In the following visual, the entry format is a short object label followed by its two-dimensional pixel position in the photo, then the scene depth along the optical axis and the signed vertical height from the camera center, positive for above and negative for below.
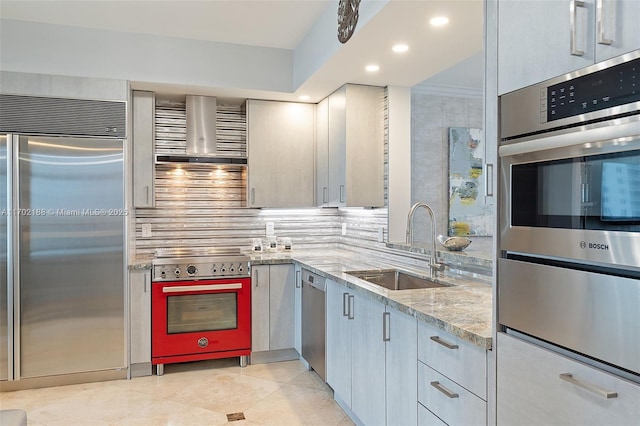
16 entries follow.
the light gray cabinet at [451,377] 1.61 -0.62
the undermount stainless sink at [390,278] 3.13 -0.46
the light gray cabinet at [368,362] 2.38 -0.82
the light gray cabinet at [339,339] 2.81 -0.81
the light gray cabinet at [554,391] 1.10 -0.47
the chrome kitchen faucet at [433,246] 2.74 -0.22
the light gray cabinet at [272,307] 3.90 -0.81
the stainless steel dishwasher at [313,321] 3.28 -0.81
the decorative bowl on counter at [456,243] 2.90 -0.19
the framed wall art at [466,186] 5.05 +0.28
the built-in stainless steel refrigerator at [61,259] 3.34 -0.35
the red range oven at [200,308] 3.67 -0.78
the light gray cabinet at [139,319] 3.63 -0.85
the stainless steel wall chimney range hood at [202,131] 4.06 +0.70
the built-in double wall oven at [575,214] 1.09 +0.00
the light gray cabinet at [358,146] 3.71 +0.53
